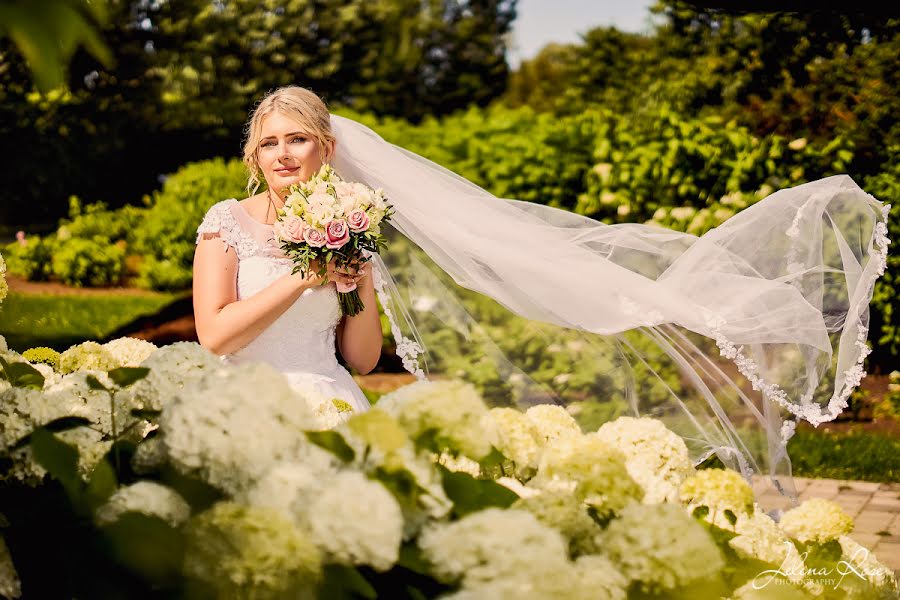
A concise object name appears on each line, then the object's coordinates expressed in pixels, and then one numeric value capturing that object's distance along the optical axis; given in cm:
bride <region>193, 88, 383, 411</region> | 364
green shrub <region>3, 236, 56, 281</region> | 1335
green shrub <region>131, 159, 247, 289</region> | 1284
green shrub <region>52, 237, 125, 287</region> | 1319
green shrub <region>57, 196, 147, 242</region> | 1412
